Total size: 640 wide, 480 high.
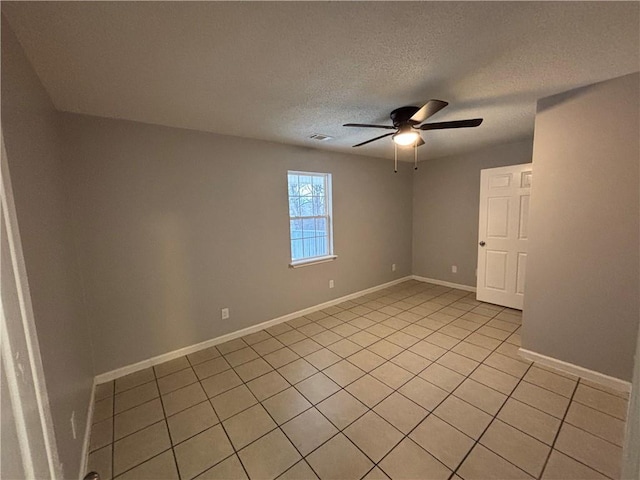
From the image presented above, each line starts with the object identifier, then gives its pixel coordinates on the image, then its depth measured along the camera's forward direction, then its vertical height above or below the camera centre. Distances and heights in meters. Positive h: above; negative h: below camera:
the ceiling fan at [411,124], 2.02 +0.71
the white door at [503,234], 3.51 -0.38
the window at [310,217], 3.60 -0.07
